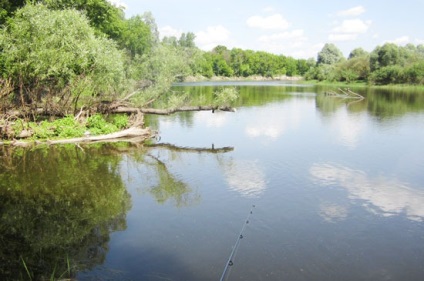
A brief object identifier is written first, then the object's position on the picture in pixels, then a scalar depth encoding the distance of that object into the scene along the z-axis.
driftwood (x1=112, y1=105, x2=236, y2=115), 27.83
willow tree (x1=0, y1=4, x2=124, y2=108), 23.52
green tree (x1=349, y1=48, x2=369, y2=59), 136.95
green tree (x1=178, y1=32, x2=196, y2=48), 146.38
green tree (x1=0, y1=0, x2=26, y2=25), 30.84
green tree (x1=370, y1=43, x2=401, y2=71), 96.44
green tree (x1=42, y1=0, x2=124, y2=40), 34.81
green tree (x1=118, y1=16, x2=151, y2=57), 82.75
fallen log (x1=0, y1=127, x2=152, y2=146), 23.26
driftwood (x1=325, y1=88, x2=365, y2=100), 61.97
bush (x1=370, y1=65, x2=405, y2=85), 90.12
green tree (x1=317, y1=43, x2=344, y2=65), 156.25
